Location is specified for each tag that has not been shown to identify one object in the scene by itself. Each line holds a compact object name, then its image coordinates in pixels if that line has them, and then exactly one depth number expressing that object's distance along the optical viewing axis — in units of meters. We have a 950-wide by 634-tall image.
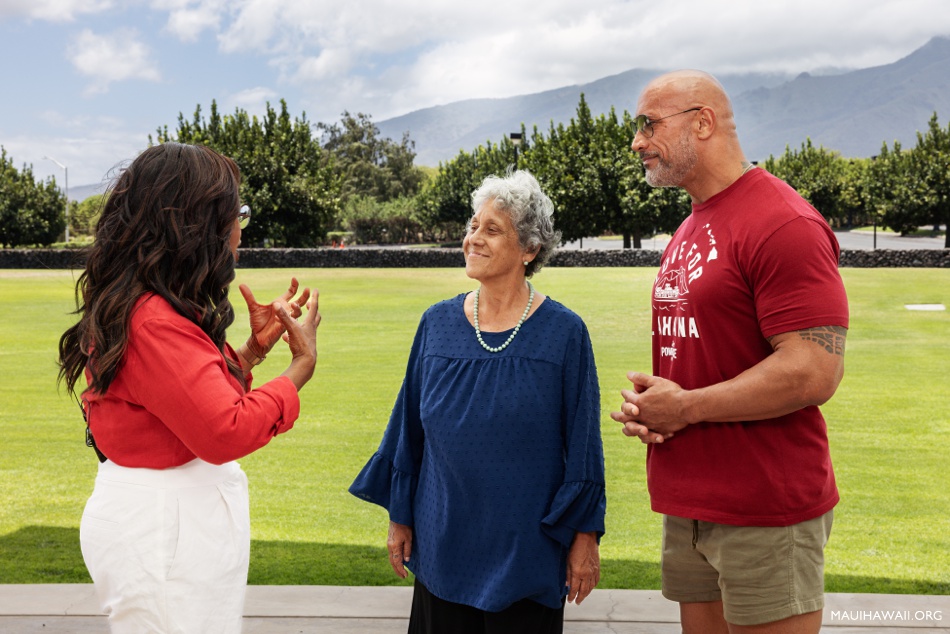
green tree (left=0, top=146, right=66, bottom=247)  54.41
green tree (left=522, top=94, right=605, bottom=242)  46.38
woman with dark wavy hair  2.05
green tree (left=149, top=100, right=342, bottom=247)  48.00
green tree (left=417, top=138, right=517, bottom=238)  69.31
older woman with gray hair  2.68
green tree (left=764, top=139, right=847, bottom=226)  62.31
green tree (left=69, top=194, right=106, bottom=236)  78.31
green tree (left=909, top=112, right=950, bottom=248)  47.84
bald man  2.36
